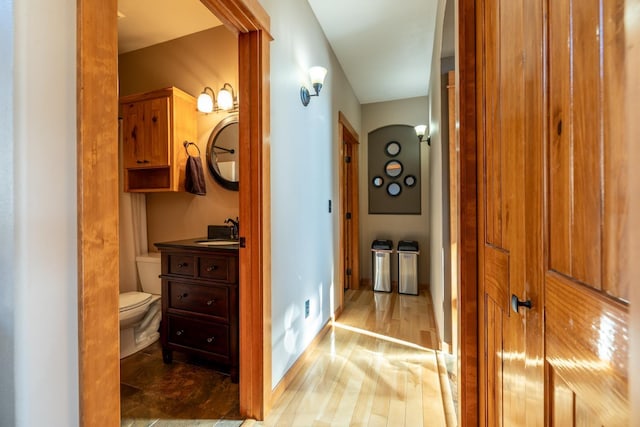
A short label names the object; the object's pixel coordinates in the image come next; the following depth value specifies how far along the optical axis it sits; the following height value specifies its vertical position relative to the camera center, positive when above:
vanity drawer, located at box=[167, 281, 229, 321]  1.85 -0.55
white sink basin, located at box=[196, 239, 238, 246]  2.02 -0.21
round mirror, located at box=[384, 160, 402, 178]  4.12 +0.63
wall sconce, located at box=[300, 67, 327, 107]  2.15 +1.00
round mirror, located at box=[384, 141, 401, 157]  4.14 +0.92
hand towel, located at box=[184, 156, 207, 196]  2.44 +0.31
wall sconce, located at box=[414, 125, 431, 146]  3.73 +1.06
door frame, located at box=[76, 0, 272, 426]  0.72 +0.01
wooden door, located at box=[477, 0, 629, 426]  0.39 +0.00
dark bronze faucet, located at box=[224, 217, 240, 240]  2.36 -0.12
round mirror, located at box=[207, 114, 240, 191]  2.46 +0.53
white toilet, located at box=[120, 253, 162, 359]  2.15 -0.73
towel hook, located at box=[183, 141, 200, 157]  2.52 +0.61
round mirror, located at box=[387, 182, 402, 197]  4.11 +0.34
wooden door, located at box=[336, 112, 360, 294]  4.07 -0.10
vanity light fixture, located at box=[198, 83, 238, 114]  2.38 +0.95
